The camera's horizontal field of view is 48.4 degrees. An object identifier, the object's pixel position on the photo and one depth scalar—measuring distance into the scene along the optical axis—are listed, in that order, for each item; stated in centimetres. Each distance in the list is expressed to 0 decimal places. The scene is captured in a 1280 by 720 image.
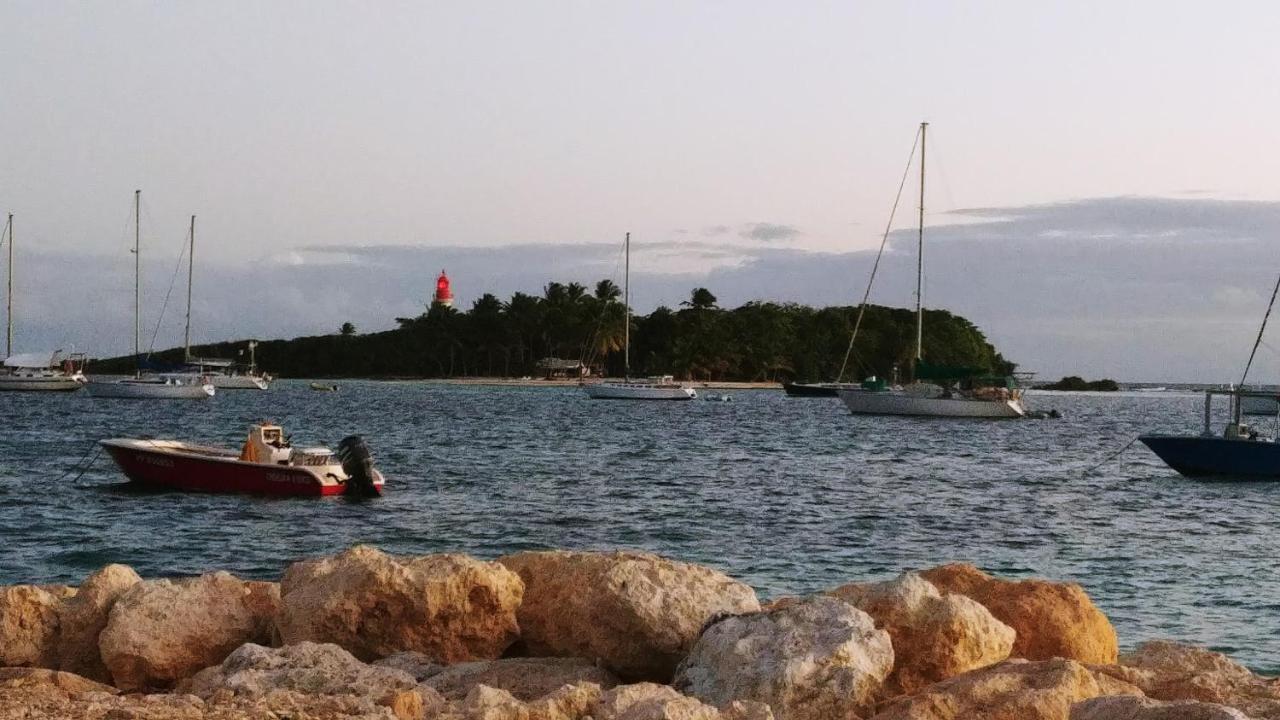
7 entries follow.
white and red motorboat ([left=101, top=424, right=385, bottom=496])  3008
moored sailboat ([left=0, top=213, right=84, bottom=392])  11100
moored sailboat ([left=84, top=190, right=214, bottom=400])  9925
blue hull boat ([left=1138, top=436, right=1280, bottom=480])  3775
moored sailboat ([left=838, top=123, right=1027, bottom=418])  7994
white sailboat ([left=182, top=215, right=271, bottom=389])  11144
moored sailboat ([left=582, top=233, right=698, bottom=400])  11844
